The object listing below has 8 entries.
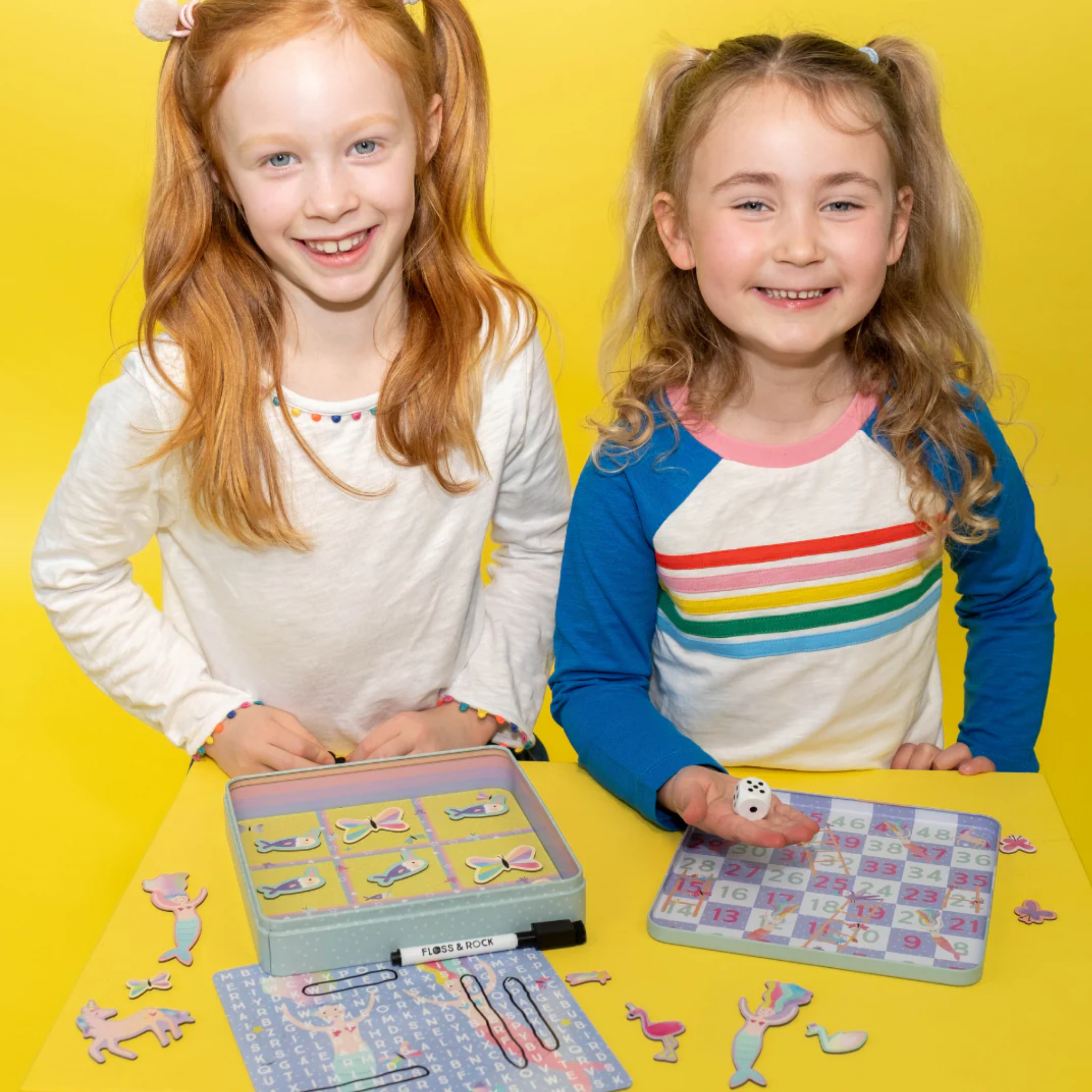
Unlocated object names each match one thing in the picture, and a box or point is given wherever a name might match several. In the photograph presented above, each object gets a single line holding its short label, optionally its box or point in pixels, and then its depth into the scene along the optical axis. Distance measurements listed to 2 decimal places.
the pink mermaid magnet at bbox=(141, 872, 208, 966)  1.02
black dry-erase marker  1.00
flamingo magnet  0.92
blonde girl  1.29
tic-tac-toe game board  1.00
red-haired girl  1.31
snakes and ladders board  1.01
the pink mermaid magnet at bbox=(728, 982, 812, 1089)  0.91
